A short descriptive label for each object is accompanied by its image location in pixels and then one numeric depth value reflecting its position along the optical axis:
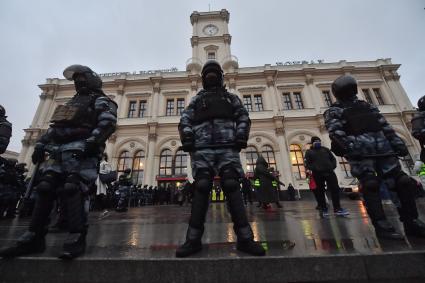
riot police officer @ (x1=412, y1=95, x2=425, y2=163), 2.66
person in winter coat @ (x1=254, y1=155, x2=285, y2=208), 6.41
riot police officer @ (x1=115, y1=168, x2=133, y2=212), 7.61
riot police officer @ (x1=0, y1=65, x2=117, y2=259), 1.80
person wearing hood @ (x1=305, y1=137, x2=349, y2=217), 4.19
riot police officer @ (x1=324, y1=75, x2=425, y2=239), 2.03
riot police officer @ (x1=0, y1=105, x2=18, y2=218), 5.67
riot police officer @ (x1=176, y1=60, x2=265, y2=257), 1.79
